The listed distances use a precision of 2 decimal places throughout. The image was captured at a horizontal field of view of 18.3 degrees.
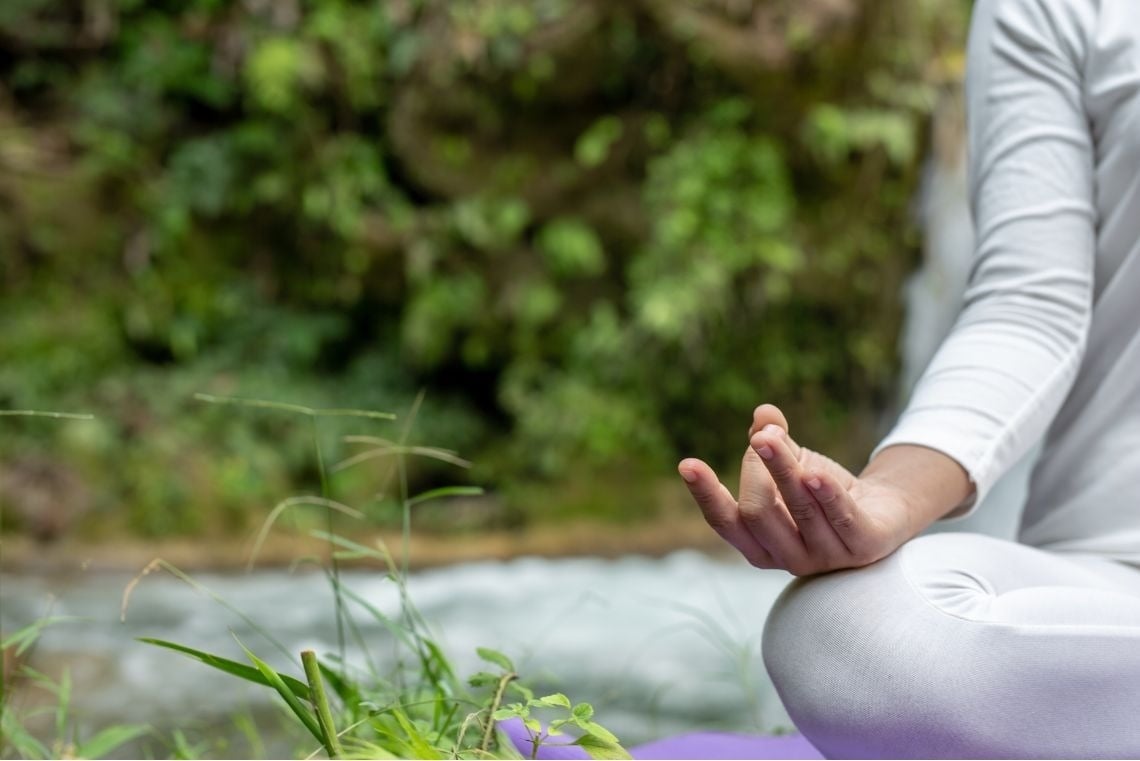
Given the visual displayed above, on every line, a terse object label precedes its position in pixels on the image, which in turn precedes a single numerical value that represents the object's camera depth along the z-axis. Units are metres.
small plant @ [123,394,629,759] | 2.28
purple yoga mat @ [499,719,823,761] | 2.51
